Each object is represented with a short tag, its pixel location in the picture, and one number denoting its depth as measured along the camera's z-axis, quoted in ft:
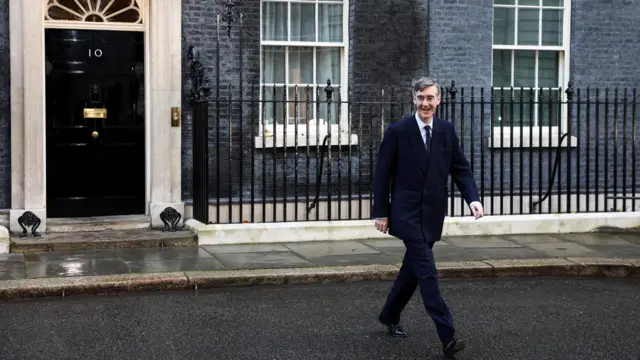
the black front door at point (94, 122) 35.94
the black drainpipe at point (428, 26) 39.40
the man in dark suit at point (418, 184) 19.21
